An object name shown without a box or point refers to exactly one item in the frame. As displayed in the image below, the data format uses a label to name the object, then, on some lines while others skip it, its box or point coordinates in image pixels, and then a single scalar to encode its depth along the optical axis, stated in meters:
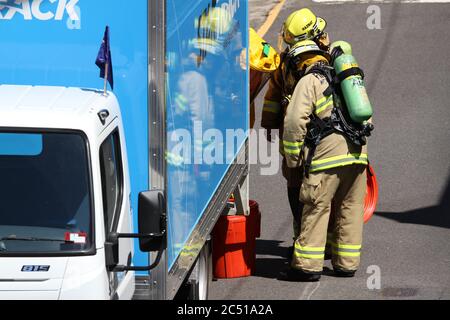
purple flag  10.39
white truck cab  9.34
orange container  17.81
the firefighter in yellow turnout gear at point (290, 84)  18.16
